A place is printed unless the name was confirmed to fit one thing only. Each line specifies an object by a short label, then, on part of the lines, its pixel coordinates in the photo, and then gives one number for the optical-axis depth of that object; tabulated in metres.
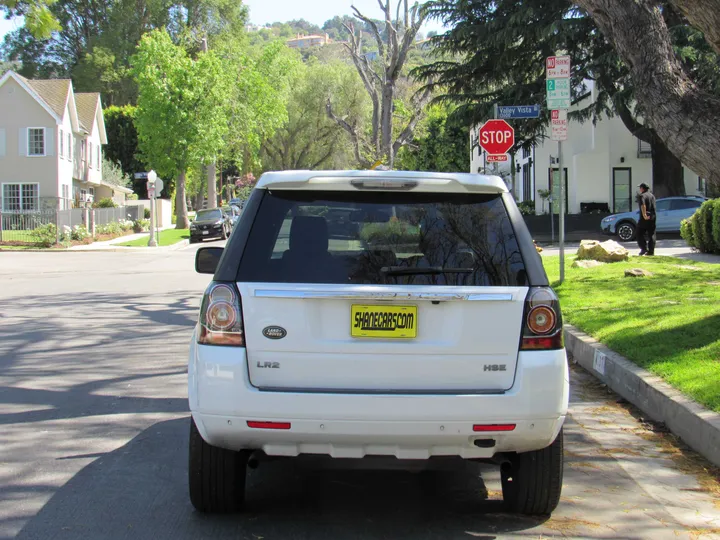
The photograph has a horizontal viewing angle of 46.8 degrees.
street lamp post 36.00
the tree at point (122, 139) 64.69
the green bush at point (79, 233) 37.28
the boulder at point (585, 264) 16.82
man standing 20.23
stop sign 16.52
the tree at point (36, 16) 14.96
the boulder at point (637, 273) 14.22
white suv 3.91
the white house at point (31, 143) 46.84
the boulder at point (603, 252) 17.88
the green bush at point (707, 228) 19.91
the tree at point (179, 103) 47.00
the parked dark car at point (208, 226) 40.25
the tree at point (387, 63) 25.97
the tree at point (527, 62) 29.03
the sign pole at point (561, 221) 12.98
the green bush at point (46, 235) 35.00
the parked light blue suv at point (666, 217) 29.72
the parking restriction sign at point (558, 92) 13.05
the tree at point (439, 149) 61.56
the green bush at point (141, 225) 49.81
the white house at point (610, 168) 38.34
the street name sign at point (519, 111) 15.34
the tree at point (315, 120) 64.81
